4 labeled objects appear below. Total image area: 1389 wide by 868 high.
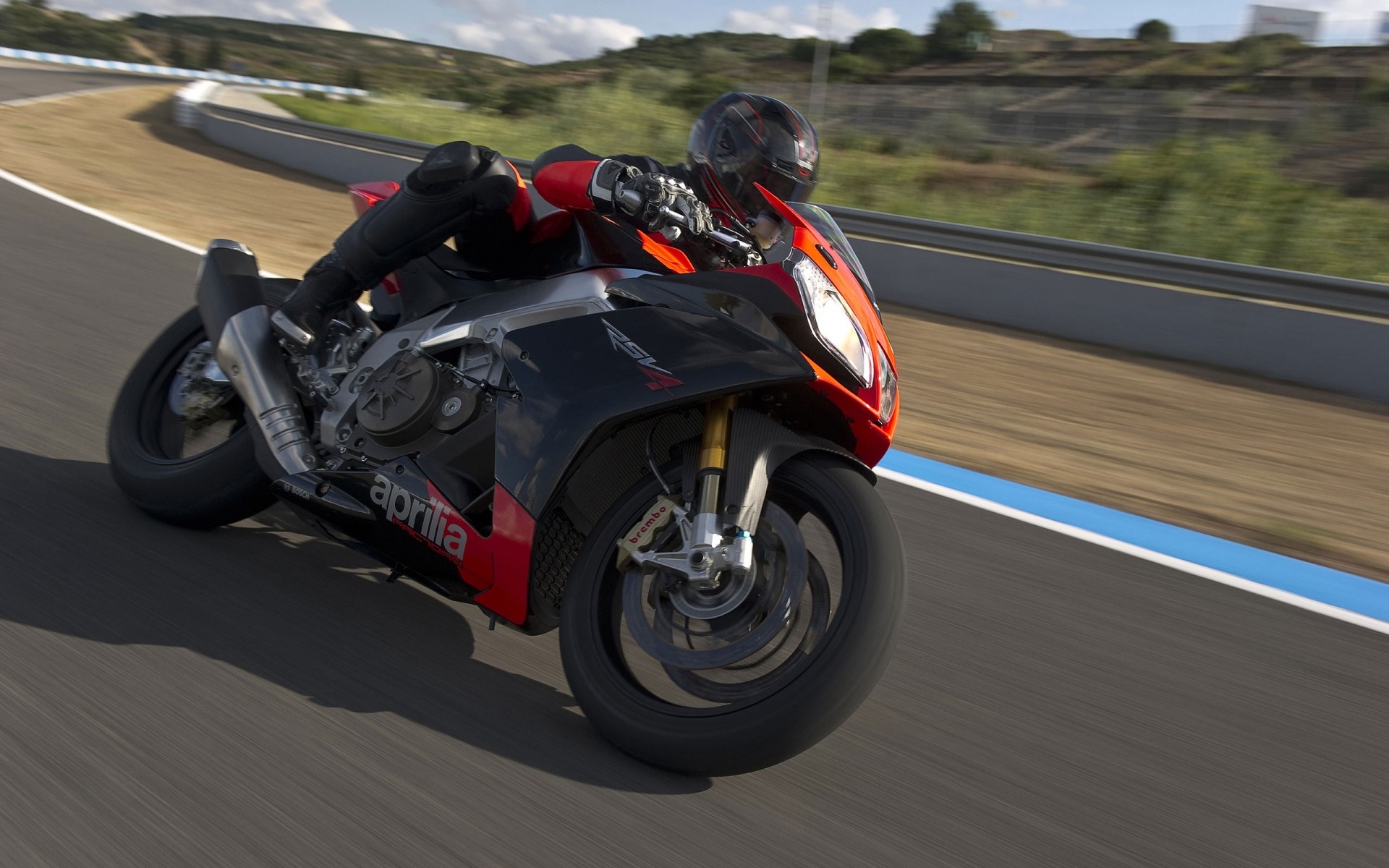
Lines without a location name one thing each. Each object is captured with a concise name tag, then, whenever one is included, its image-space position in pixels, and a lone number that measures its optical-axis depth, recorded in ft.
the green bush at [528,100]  83.91
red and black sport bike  8.07
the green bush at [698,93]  85.05
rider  9.06
